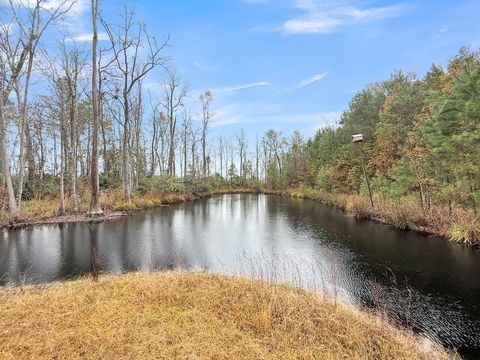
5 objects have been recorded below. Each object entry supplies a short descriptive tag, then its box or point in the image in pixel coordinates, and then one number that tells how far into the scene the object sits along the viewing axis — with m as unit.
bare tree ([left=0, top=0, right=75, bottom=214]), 12.80
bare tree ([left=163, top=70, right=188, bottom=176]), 29.09
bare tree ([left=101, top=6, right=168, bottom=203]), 18.06
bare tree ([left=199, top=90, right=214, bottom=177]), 34.78
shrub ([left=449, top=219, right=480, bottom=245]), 9.33
